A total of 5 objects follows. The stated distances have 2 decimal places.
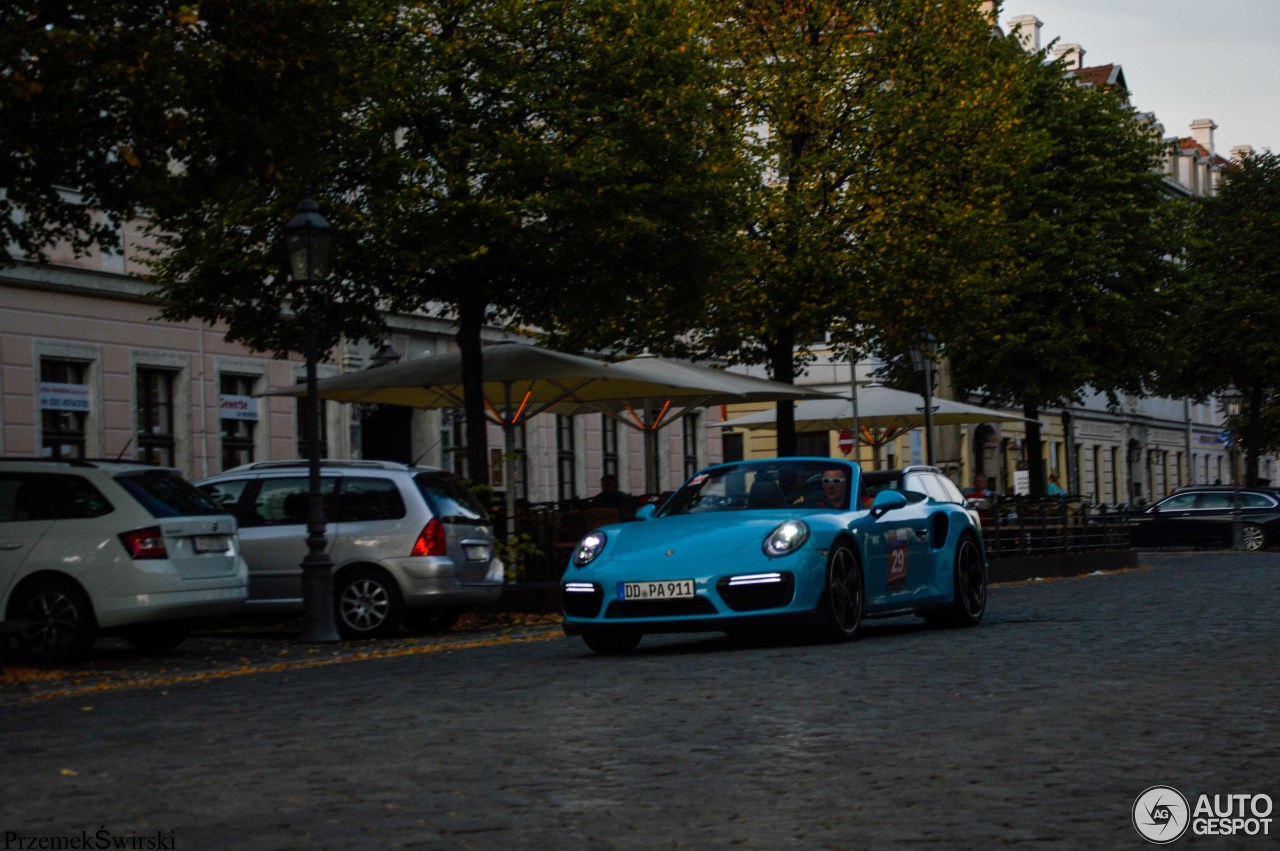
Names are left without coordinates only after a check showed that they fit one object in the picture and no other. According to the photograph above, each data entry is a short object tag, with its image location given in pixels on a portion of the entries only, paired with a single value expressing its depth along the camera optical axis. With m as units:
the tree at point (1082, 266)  46.69
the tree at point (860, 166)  34.12
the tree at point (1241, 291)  59.66
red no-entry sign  47.91
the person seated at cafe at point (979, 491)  39.58
